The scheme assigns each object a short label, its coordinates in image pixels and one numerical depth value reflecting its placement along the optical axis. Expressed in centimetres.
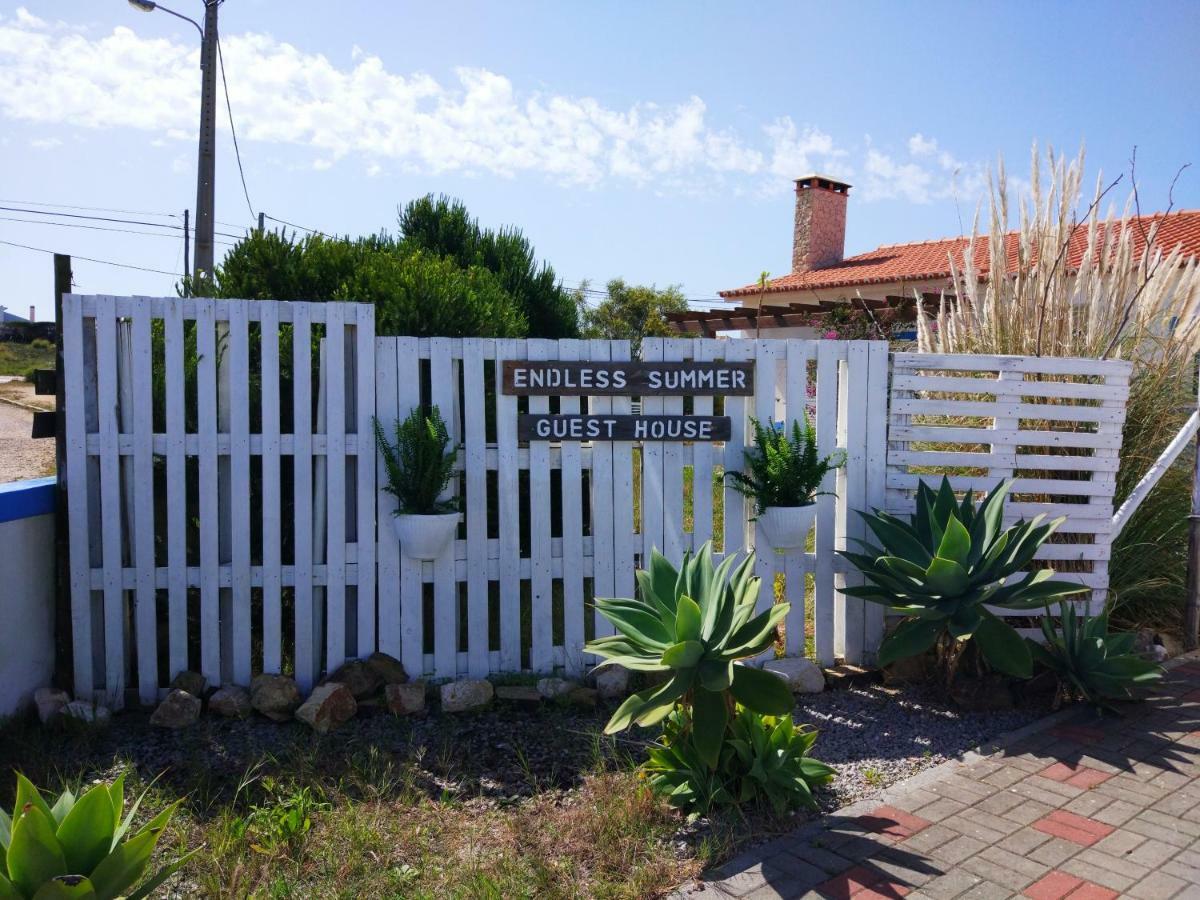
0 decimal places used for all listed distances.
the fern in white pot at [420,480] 491
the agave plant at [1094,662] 486
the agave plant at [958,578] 462
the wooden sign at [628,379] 517
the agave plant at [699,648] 360
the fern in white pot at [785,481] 510
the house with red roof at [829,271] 1590
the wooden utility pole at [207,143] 1055
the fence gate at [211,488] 491
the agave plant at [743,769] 370
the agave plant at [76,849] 245
